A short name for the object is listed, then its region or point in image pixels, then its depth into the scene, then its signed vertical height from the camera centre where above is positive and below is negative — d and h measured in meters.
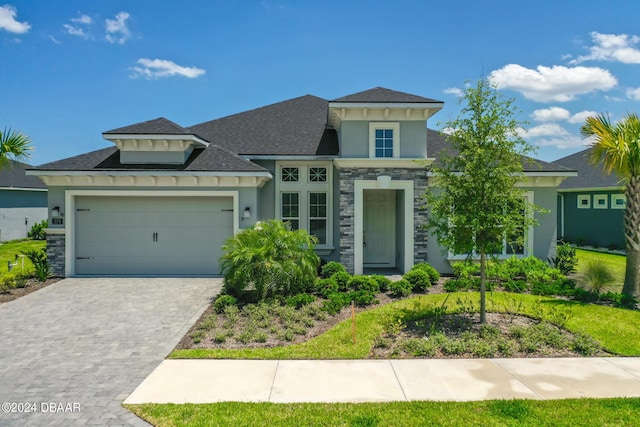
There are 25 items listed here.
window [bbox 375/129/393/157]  13.43 +2.35
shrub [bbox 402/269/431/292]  11.26 -1.72
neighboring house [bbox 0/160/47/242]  24.83 +0.72
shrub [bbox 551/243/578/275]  13.77 -1.44
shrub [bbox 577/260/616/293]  11.21 -1.67
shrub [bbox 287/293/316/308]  9.83 -1.99
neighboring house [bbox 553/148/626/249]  21.28 +0.42
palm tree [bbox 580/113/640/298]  10.40 +1.35
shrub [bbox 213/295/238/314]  9.61 -2.00
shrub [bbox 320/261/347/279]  12.45 -1.58
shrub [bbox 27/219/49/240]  26.15 -1.07
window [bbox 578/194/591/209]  23.08 +0.85
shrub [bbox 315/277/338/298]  10.87 -1.88
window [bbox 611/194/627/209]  20.97 +0.78
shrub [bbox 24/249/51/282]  12.89 -1.55
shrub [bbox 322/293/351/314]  9.49 -2.02
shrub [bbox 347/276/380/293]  11.05 -1.81
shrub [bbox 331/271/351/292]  11.52 -1.76
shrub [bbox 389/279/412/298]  10.86 -1.88
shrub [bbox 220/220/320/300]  10.15 -1.16
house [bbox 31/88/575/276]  13.20 +0.80
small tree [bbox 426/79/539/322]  8.23 +0.63
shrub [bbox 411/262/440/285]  12.12 -1.61
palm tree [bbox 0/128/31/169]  12.34 +2.00
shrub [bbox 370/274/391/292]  11.42 -1.82
